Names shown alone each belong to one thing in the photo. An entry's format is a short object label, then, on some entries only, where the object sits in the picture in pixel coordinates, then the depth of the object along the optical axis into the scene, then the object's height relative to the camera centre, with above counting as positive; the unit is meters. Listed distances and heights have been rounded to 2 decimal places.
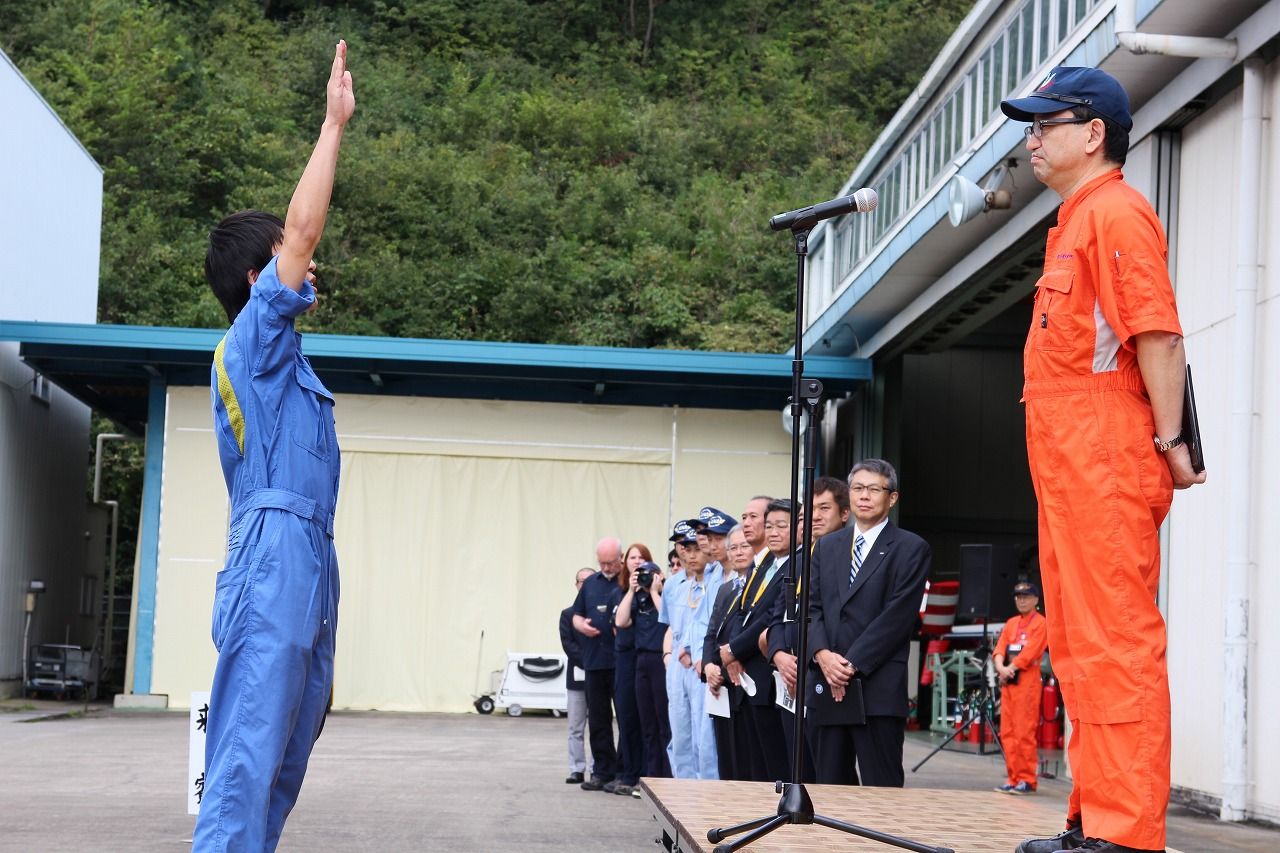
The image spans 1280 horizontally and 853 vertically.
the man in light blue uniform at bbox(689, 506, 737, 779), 8.48 -0.44
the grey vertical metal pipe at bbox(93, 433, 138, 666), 23.95 -0.06
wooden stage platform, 3.89 -0.81
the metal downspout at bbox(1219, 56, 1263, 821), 8.41 +0.44
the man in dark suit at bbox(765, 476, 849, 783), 6.12 -0.35
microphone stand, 3.87 -0.30
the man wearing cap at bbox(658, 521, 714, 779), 8.98 -0.72
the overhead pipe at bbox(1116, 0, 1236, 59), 8.46 +2.85
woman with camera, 9.93 -0.88
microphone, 4.35 +0.95
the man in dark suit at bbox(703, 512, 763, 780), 7.61 -0.63
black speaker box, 14.68 -0.37
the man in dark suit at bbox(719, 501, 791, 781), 6.96 -0.59
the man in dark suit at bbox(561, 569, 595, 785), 11.05 -1.23
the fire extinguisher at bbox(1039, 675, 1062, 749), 13.91 -1.63
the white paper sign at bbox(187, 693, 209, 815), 5.76 -0.90
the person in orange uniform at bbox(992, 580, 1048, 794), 10.87 -1.06
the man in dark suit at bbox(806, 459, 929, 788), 5.67 -0.33
